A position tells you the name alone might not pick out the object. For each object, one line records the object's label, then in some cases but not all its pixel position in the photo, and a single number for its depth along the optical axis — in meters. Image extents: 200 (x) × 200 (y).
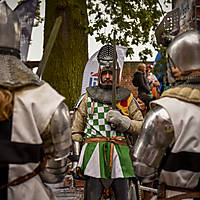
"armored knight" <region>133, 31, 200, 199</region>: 2.45
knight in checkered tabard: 3.96
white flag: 5.96
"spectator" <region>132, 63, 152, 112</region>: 6.89
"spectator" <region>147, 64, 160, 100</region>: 7.50
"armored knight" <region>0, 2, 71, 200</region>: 2.25
